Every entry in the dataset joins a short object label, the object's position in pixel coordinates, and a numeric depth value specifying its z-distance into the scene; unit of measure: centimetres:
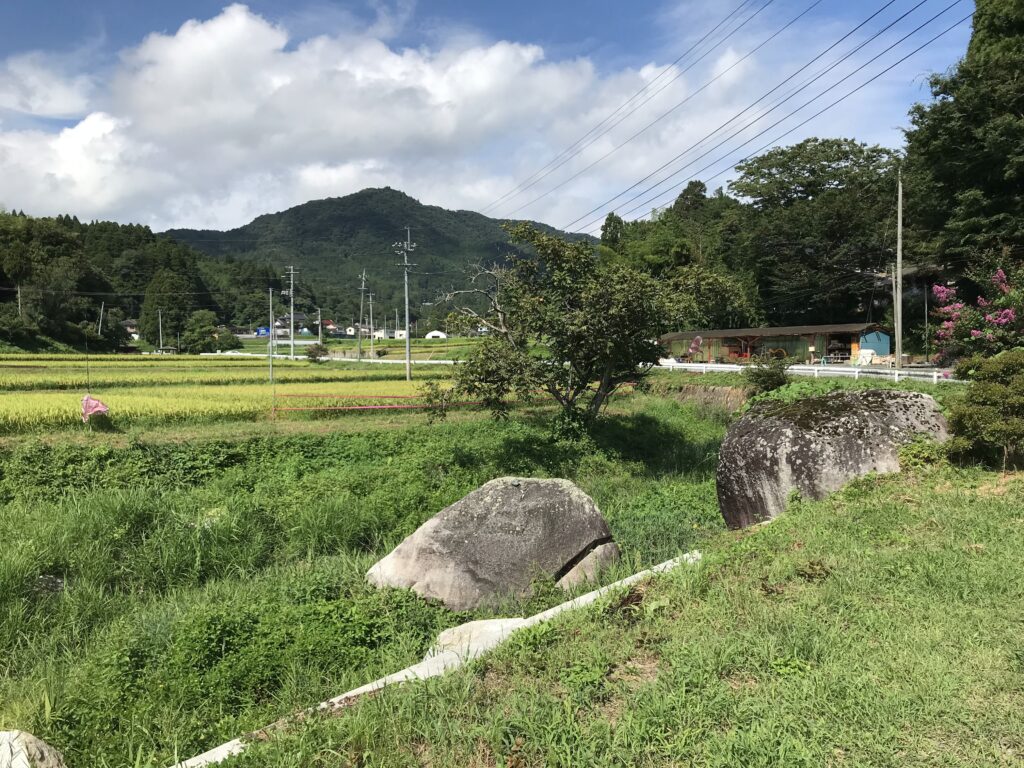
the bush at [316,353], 5968
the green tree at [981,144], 2564
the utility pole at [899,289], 2572
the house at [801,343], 3728
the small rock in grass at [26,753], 396
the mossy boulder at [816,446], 888
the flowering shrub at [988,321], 2073
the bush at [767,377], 1888
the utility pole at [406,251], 3660
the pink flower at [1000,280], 2253
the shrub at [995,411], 785
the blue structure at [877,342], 3697
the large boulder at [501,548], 768
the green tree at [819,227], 4228
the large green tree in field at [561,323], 1442
